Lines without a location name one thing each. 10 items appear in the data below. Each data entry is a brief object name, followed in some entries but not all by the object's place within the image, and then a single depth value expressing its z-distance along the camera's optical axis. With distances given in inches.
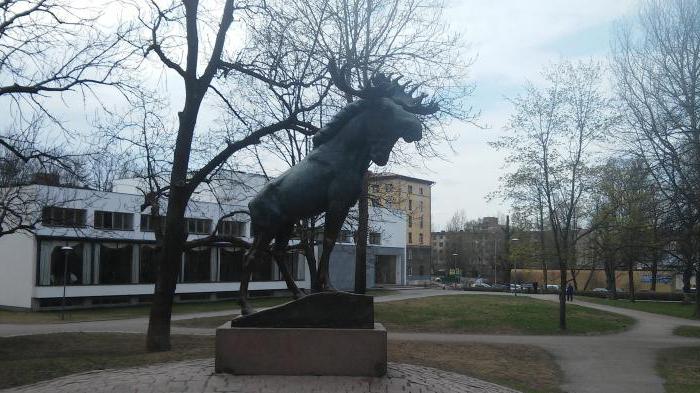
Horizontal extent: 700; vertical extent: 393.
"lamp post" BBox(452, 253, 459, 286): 4436.5
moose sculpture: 313.1
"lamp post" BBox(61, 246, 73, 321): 1242.6
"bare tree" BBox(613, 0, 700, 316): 703.1
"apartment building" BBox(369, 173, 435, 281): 3481.8
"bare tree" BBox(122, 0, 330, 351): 595.5
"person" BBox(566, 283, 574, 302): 1779.9
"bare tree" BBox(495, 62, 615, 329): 972.6
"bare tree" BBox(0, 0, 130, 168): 567.8
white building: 1447.7
